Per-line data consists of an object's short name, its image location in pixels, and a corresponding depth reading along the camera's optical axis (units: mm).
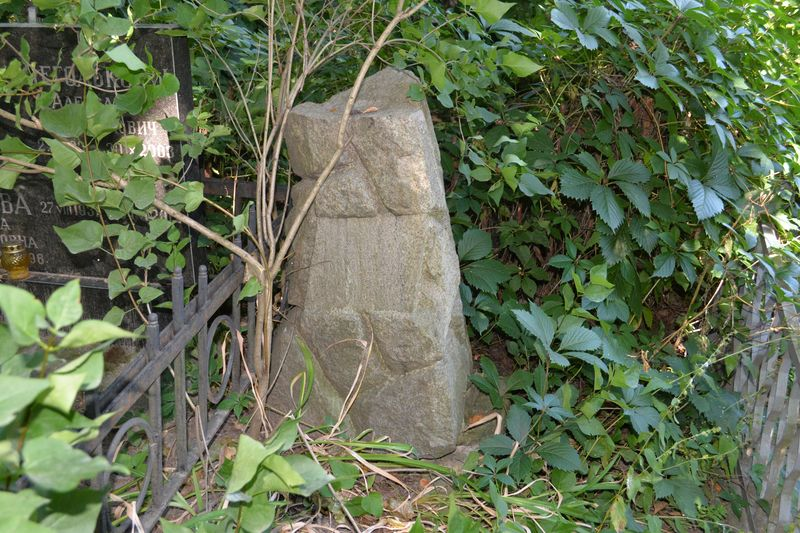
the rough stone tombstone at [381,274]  2355
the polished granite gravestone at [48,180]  2561
